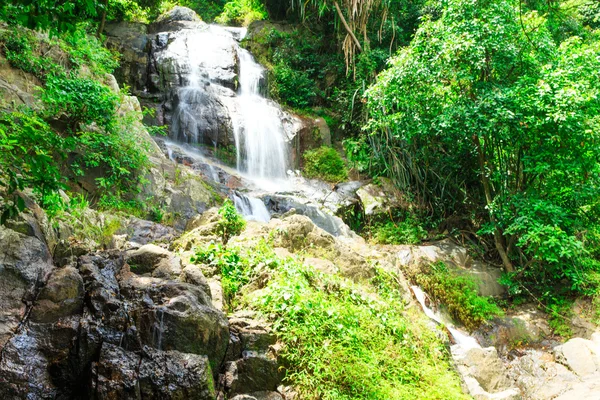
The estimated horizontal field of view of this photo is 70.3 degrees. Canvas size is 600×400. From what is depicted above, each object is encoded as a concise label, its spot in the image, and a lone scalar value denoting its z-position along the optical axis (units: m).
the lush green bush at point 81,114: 6.23
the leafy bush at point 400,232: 10.23
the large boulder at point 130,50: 13.70
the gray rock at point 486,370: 5.42
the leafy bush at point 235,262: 4.49
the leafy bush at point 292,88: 15.55
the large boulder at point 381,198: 10.88
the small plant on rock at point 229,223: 5.52
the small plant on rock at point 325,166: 13.30
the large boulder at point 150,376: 2.81
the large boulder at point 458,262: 8.76
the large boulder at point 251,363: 3.40
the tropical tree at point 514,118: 7.54
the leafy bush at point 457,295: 7.94
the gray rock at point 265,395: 3.40
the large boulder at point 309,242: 5.70
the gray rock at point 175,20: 16.02
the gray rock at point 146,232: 6.05
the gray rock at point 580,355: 6.82
